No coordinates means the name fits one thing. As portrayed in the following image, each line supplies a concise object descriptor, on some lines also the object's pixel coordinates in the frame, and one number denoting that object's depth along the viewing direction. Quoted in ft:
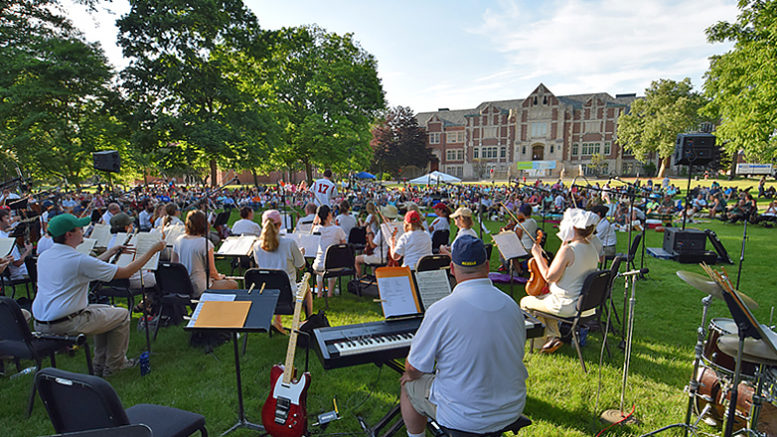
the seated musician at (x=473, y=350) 7.13
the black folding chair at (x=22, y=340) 11.50
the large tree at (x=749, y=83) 47.35
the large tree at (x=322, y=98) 90.53
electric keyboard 9.97
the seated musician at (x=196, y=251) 17.83
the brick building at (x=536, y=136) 200.34
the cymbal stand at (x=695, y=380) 9.55
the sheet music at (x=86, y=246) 17.65
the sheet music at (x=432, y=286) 11.69
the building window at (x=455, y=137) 222.28
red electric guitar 10.05
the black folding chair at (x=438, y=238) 29.04
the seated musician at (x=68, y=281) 12.30
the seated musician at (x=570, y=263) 14.42
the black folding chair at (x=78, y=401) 6.20
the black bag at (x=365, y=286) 24.59
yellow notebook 10.26
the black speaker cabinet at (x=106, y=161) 27.04
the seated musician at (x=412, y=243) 21.17
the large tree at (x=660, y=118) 153.79
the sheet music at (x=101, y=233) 21.77
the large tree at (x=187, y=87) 58.90
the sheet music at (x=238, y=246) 21.29
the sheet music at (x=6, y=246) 17.71
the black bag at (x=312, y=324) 15.40
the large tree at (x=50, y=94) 54.13
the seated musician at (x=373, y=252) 25.97
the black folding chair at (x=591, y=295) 14.17
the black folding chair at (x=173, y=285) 16.92
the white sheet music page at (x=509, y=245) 20.83
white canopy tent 96.27
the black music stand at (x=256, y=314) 10.20
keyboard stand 10.27
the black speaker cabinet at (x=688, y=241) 32.14
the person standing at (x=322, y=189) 34.68
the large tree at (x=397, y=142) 195.83
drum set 9.30
